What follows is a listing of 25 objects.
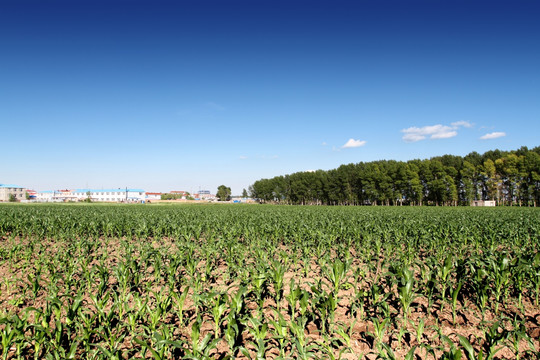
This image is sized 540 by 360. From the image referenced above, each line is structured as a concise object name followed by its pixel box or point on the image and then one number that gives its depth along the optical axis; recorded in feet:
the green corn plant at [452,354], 9.68
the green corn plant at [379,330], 14.23
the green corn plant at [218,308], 14.73
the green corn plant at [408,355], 10.70
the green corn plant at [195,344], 10.76
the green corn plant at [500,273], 18.76
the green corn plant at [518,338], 12.21
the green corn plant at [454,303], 16.09
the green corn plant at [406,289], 16.48
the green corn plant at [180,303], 16.47
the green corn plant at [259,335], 11.26
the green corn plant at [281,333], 12.62
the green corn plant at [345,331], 13.74
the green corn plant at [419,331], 14.51
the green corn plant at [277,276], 18.75
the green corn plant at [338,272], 18.76
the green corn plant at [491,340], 10.69
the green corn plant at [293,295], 15.83
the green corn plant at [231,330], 12.70
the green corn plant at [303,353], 11.17
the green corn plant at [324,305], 15.15
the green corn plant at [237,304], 14.70
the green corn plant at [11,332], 12.22
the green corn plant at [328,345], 13.10
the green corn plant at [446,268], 19.60
